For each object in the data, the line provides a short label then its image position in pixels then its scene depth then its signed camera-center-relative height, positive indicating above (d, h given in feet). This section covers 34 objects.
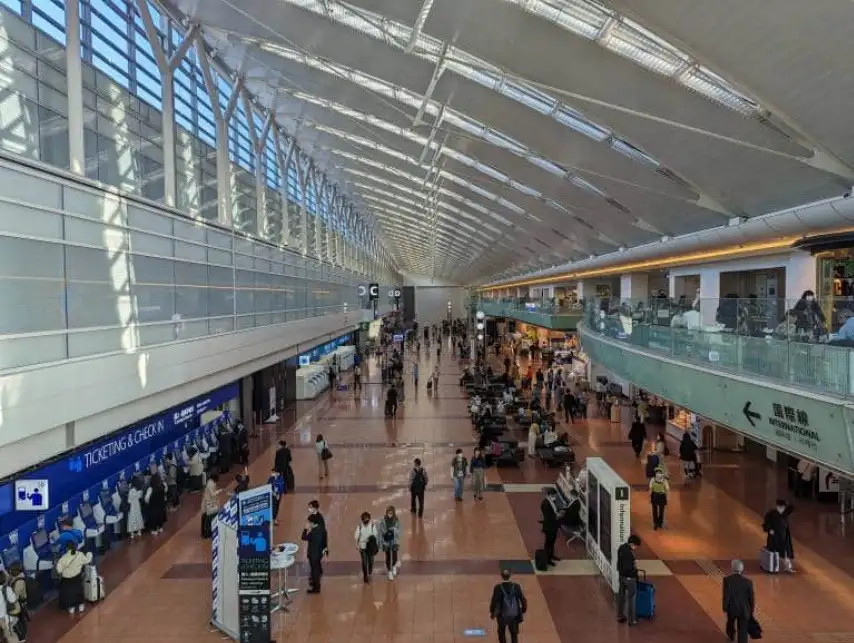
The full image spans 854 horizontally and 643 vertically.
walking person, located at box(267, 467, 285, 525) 38.78 -12.10
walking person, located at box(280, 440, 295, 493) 44.42 -11.56
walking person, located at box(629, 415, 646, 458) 53.83 -11.85
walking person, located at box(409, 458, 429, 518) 39.11 -11.44
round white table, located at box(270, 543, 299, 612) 27.27 -11.22
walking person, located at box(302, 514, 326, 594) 29.07 -11.55
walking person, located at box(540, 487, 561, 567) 31.63 -11.49
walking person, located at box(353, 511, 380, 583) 29.99 -11.48
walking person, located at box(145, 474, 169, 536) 37.63 -12.02
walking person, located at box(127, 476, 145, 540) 37.17 -12.46
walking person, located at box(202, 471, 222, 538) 35.99 -11.69
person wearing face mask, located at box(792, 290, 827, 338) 23.80 -0.88
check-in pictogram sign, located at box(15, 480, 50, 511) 27.25 -8.32
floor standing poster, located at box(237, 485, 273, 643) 24.16 -10.38
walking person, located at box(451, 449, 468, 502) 42.52 -11.58
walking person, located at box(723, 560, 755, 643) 22.99 -10.99
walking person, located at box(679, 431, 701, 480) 46.75 -11.80
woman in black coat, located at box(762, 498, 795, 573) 30.32 -11.49
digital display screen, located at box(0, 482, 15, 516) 27.66 -8.54
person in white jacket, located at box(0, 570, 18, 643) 23.89 -11.66
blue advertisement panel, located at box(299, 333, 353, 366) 90.78 -8.87
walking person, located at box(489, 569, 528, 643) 22.98 -11.11
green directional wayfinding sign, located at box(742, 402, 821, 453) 22.31 -4.89
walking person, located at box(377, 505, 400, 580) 30.43 -11.57
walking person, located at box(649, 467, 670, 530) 36.68 -11.51
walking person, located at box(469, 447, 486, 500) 42.70 -11.85
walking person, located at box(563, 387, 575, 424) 72.94 -12.66
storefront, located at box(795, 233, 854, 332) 23.12 +1.44
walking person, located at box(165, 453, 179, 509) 42.36 -12.27
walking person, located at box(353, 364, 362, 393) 100.81 -13.39
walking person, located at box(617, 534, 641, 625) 25.71 -11.65
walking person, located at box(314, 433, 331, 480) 48.34 -11.67
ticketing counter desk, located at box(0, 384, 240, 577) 28.58 -10.17
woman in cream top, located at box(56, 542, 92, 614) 27.50 -12.02
